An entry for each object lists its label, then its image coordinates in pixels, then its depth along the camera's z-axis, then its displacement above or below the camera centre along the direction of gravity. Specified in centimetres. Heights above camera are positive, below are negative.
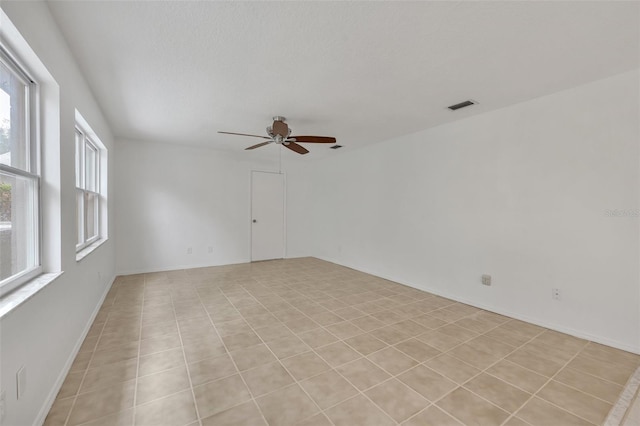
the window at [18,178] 143 +21
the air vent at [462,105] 303 +123
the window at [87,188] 287 +32
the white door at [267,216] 611 -8
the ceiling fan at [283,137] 334 +99
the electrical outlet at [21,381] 130 -82
